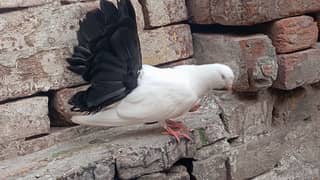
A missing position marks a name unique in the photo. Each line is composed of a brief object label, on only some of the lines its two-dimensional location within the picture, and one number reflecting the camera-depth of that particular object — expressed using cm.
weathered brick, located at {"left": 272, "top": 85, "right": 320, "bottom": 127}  301
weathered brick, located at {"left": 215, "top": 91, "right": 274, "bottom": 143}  286
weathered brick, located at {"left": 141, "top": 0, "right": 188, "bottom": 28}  271
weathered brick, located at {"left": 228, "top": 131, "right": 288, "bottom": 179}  289
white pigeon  221
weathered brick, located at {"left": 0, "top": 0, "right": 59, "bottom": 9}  224
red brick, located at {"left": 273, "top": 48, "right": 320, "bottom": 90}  279
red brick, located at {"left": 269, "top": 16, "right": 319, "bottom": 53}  275
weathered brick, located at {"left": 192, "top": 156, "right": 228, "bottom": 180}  250
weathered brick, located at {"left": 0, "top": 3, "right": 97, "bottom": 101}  227
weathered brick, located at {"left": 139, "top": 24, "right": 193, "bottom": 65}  271
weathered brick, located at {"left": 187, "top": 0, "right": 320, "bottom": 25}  271
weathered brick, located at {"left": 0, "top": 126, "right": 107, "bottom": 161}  230
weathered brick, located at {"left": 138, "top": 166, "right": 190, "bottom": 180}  225
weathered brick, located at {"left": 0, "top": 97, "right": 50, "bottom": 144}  229
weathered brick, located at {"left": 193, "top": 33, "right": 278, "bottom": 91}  274
